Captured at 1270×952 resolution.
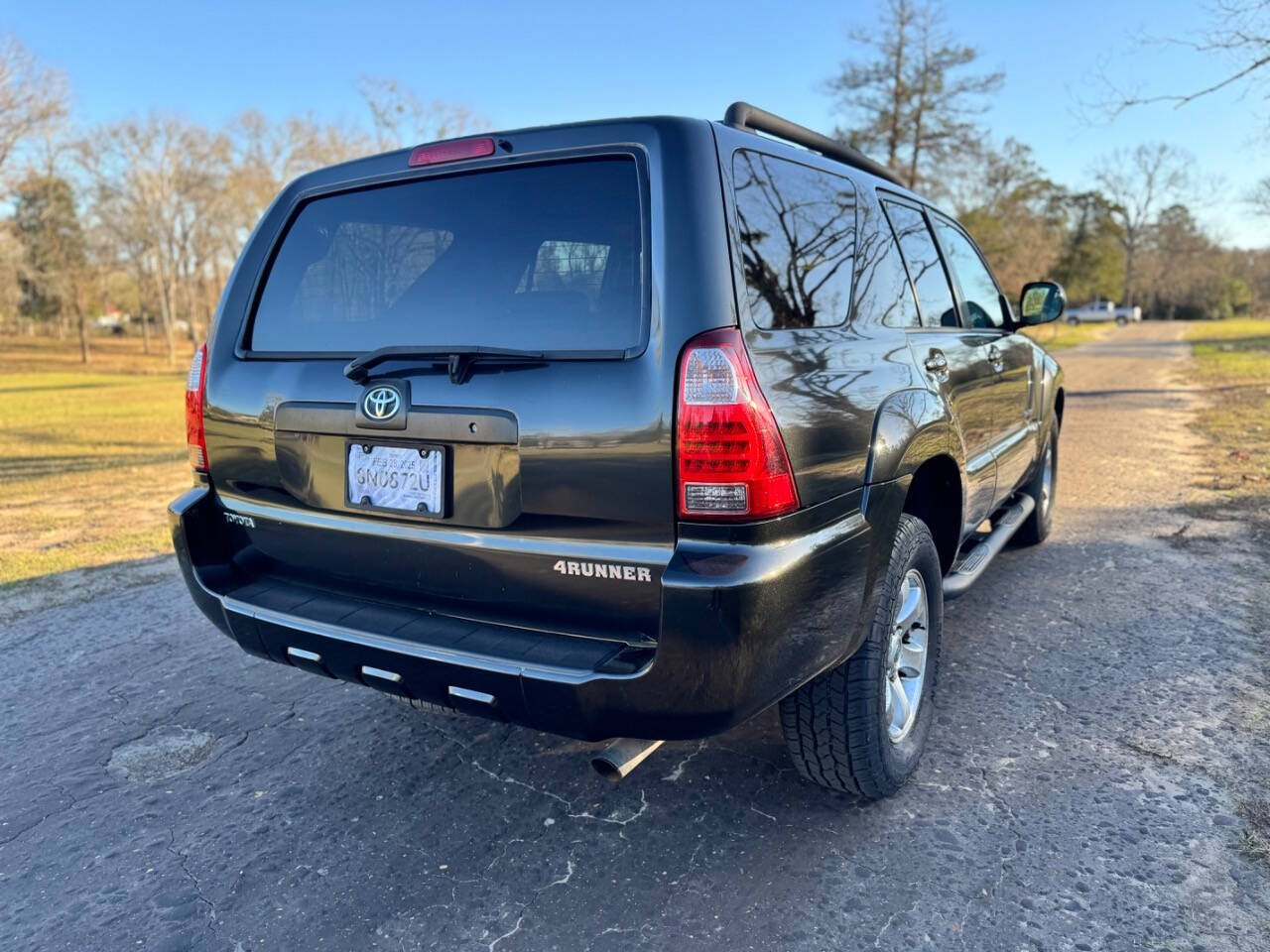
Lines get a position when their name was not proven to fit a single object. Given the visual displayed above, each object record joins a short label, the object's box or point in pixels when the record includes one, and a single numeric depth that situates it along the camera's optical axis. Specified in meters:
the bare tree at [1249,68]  9.98
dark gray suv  2.04
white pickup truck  67.19
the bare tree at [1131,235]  70.12
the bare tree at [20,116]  30.30
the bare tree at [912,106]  24.64
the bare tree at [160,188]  43.91
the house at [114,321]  85.38
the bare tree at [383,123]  34.03
